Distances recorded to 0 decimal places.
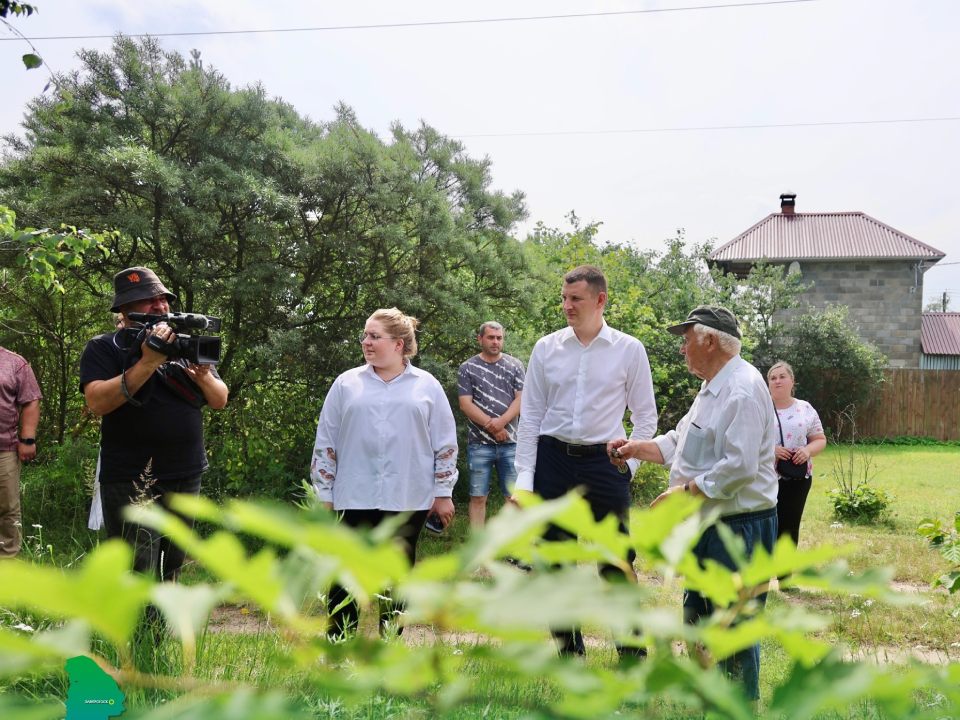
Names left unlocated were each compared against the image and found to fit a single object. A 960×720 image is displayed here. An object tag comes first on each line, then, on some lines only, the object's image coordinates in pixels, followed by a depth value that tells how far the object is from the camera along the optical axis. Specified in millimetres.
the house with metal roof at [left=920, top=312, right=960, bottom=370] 24625
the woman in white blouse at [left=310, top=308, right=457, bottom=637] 3848
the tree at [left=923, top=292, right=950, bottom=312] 58022
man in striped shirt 6527
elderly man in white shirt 2971
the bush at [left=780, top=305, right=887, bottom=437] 18828
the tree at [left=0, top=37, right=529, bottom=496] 6949
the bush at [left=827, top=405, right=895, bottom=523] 8188
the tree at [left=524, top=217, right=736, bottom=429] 9883
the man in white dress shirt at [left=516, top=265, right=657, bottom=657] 3918
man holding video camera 3174
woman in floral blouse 5574
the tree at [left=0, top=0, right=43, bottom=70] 3375
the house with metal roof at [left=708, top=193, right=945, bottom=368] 22391
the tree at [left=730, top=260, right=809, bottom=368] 19781
